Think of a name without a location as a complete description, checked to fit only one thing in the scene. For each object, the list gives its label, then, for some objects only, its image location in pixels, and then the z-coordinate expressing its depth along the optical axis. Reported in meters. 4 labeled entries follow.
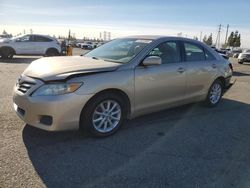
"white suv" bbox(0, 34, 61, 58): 12.09
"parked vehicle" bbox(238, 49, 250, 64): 15.97
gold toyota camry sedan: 2.66
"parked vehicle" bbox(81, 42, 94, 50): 34.35
